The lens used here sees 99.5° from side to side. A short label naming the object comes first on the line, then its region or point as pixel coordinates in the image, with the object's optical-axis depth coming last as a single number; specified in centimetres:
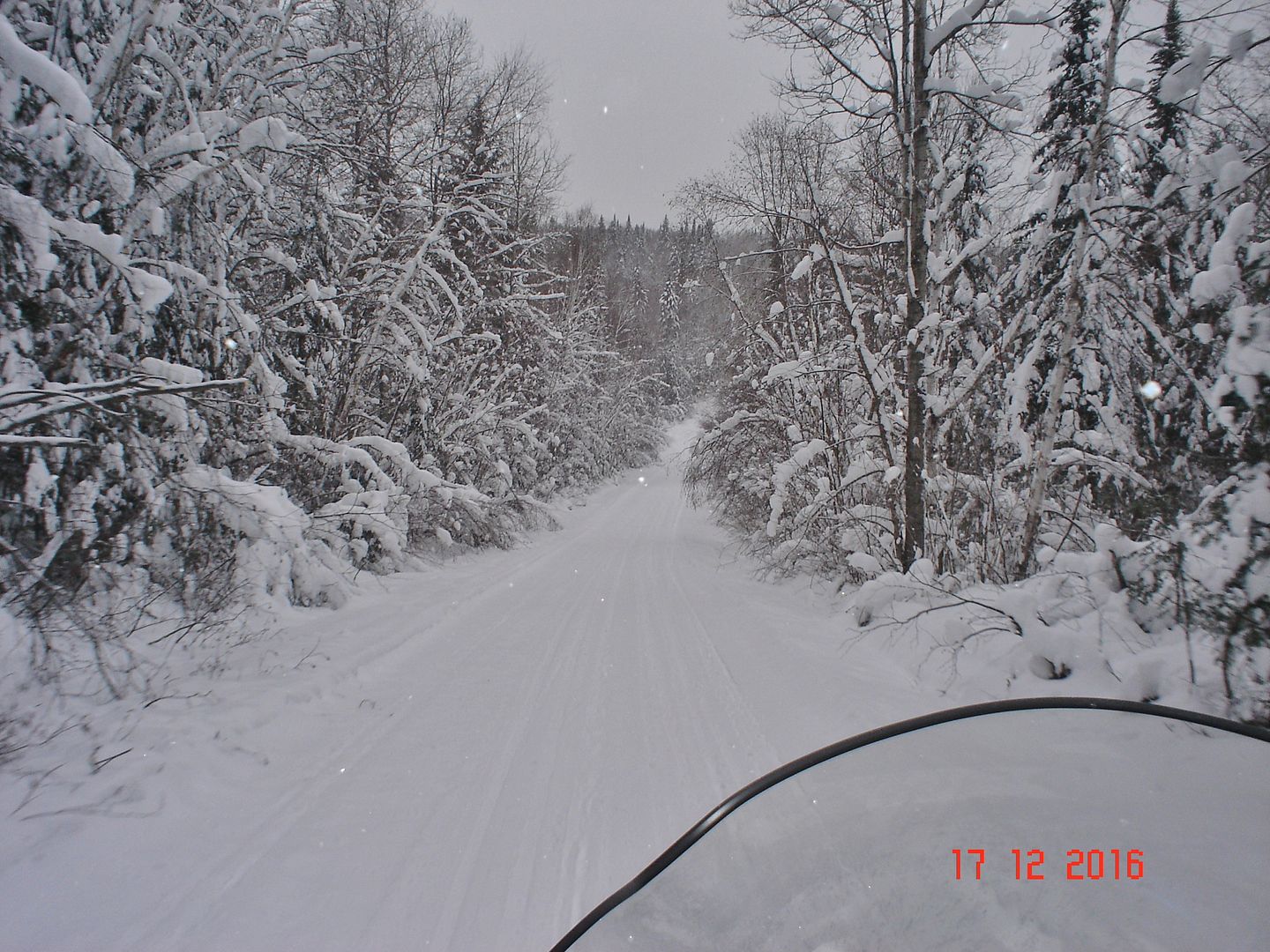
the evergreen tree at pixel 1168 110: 348
